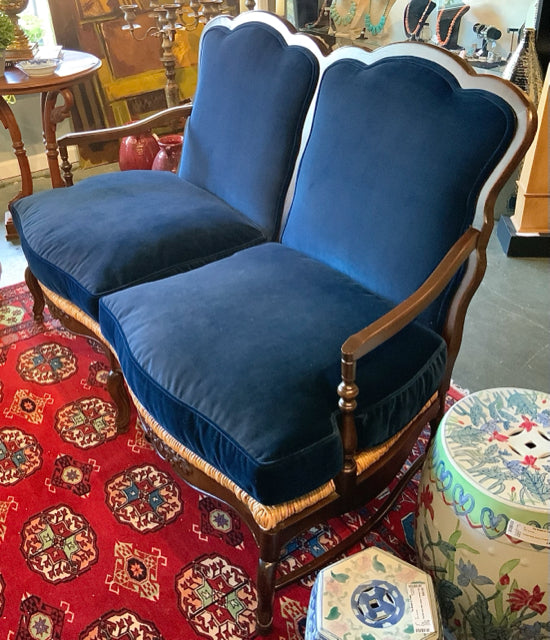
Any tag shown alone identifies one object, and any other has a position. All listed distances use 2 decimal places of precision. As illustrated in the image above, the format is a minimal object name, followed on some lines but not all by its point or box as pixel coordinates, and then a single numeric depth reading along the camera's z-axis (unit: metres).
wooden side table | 2.28
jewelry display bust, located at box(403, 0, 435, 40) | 2.77
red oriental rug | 1.28
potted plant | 2.31
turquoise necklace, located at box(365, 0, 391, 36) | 2.94
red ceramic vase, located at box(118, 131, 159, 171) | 2.79
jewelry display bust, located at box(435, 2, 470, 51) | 2.68
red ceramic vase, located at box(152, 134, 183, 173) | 2.53
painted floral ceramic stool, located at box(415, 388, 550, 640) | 1.03
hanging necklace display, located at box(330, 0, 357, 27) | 2.98
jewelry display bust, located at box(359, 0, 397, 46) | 2.94
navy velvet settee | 1.14
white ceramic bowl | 2.33
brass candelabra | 2.37
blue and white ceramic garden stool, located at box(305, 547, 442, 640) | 1.01
